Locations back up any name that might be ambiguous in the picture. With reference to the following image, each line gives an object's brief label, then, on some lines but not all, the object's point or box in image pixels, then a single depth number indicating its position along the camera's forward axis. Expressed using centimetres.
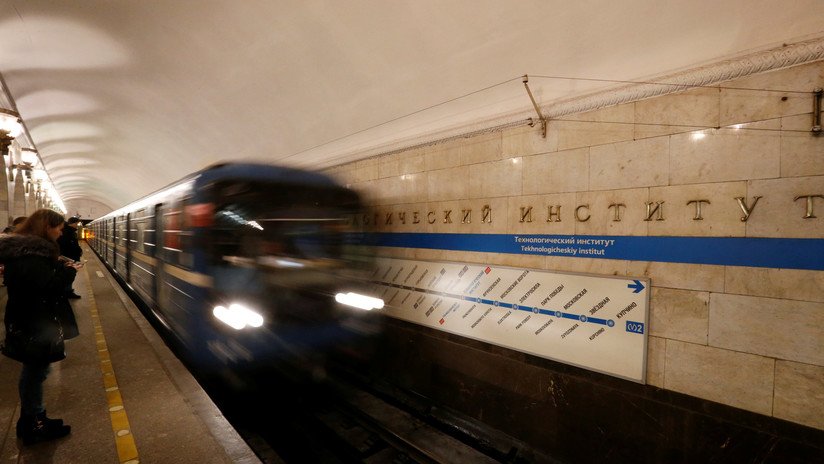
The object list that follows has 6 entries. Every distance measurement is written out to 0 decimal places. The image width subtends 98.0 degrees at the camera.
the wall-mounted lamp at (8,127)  659
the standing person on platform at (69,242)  738
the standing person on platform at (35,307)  260
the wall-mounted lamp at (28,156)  959
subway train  377
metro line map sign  359
